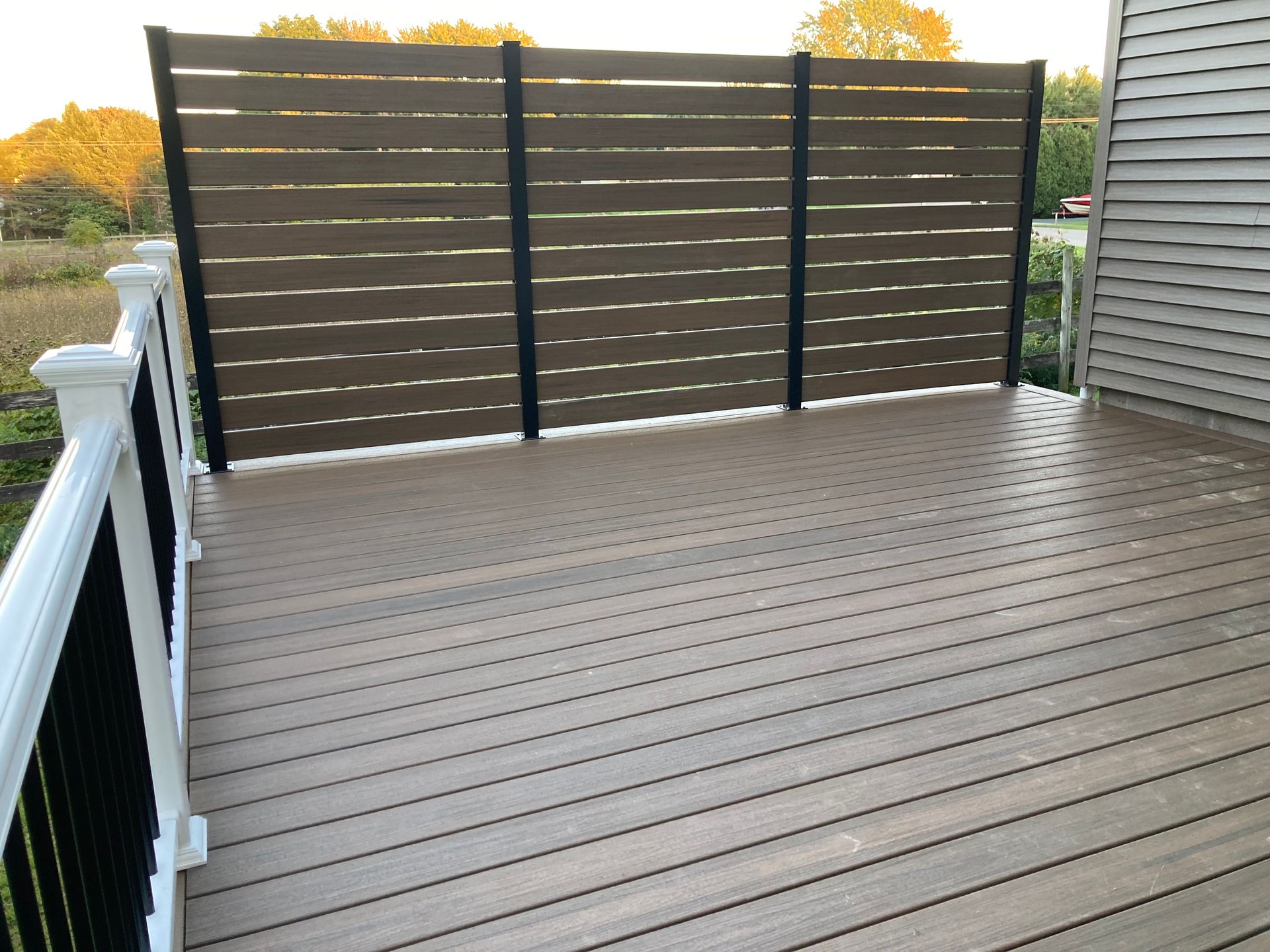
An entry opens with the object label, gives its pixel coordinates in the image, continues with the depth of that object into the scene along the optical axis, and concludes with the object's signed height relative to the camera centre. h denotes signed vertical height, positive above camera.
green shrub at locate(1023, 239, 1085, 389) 7.33 -0.65
